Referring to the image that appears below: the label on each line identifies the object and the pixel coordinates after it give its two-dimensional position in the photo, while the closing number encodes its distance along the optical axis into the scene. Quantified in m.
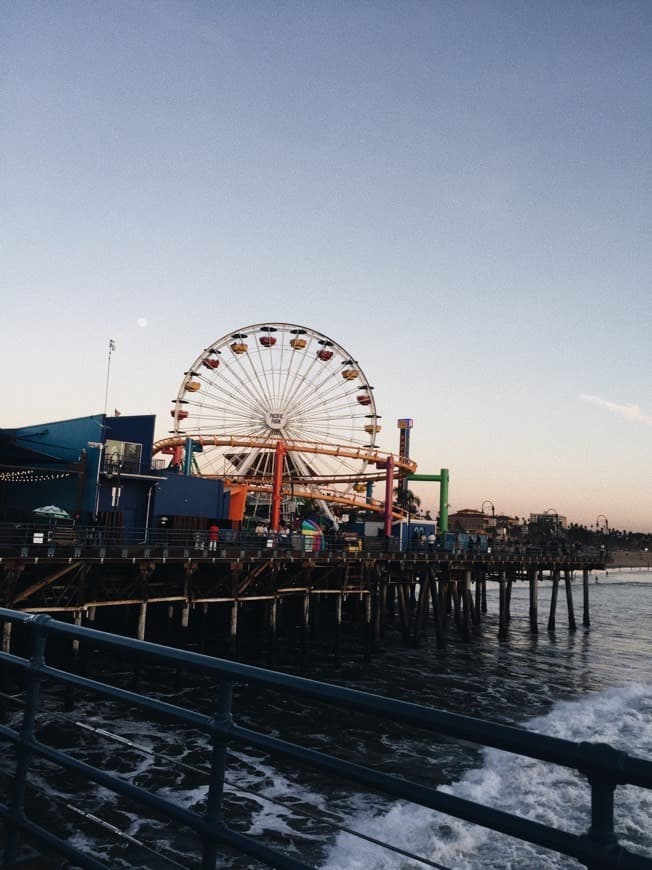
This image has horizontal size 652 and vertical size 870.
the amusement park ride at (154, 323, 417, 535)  55.69
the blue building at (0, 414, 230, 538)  33.06
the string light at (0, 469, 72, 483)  34.53
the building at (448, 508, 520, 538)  182.38
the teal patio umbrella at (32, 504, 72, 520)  26.42
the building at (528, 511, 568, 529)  179.00
